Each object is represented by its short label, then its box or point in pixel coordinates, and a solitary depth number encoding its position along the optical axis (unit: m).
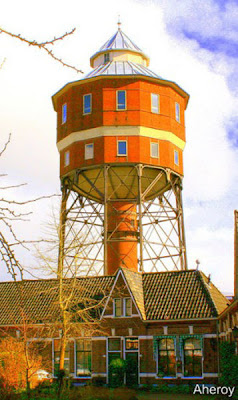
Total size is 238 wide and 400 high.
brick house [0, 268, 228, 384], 28.48
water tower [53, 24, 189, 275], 33.81
